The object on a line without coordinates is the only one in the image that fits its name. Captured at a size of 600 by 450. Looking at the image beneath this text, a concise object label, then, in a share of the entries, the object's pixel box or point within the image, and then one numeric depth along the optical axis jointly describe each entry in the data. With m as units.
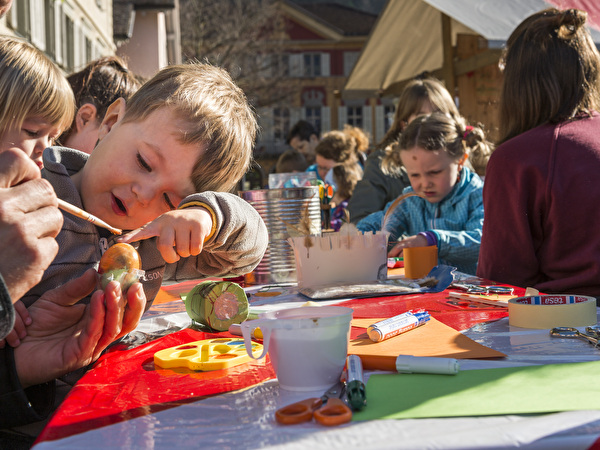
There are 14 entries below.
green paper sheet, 0.84
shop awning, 8.31
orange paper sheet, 1.07
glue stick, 1.00
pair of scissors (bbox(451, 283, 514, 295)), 1.84
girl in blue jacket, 3.32
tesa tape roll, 1.35
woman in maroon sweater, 2.15
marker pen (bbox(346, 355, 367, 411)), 0.86
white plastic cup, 0.96
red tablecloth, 0.88
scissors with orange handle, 0.81
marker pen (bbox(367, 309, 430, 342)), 1.26
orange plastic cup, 2.28
